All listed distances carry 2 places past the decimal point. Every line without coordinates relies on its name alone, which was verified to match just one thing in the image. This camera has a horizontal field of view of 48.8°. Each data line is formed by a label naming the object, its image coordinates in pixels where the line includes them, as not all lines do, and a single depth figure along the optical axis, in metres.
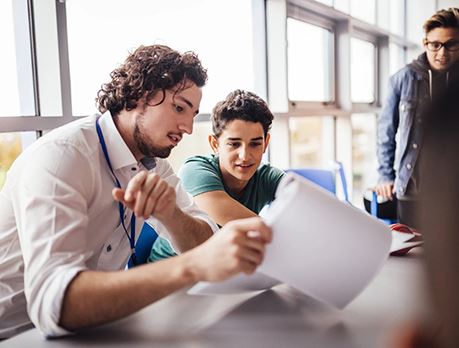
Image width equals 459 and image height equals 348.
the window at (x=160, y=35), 2.19
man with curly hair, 0.91
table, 0.87
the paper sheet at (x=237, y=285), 1.02
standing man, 2.54
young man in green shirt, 1.88
